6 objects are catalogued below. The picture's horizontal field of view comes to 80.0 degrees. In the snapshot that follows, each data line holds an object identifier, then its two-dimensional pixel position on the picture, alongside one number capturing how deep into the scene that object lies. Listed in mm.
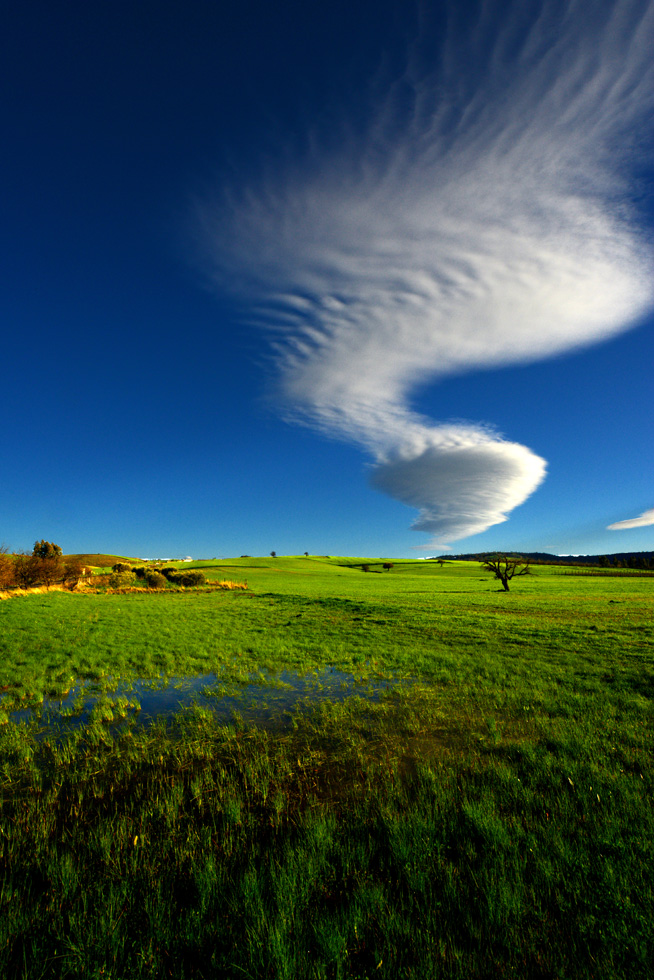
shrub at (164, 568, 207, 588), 67812
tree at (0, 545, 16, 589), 62000
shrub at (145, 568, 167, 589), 66812
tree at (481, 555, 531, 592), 60353
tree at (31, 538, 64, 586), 70188
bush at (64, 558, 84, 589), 89056
